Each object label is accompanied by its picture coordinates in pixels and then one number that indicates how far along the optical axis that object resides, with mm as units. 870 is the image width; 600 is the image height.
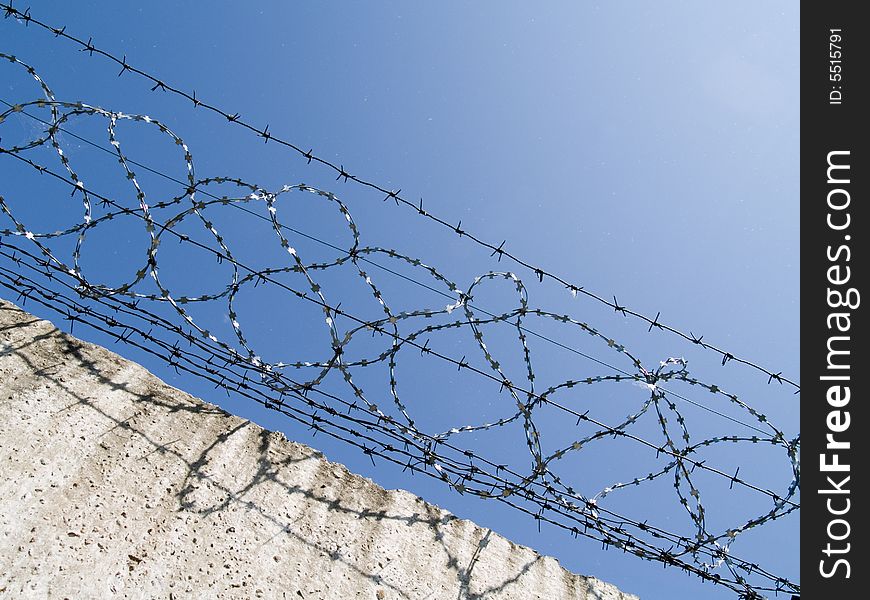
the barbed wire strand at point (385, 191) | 3314
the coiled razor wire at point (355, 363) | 3217
